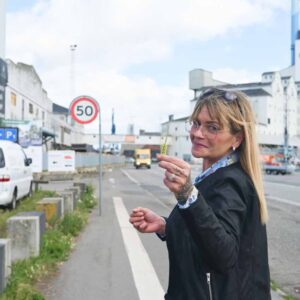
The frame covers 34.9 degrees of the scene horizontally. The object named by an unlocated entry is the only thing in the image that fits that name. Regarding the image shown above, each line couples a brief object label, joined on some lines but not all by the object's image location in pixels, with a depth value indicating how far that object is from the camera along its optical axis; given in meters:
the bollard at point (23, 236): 6.52
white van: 12.27
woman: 1.82
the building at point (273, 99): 104.11
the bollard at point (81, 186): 15.16
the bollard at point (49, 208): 8.79
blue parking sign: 21.48
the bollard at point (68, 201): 10.66
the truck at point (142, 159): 63.28
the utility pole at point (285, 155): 49.83
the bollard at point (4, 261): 4.98
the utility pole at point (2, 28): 22.41
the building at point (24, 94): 43.31
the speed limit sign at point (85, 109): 12.05
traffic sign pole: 12.12
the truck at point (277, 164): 47.62
